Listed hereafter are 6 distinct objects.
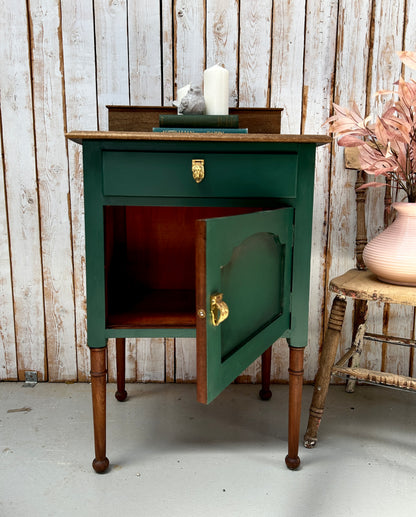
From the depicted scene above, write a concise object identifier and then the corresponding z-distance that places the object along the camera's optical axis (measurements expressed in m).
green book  1.05
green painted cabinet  0.88
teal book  1.04
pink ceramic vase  1.14
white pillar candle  1.20
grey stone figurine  1.17
